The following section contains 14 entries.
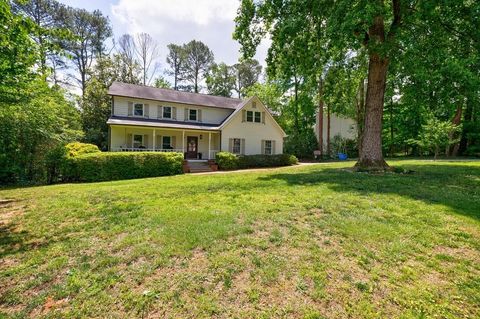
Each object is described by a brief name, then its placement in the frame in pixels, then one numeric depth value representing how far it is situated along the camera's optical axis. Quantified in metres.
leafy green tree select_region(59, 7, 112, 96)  30.33
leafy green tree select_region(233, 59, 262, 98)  42.59
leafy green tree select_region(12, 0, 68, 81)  25.67
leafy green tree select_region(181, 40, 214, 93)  40.69
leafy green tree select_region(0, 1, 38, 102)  4.78
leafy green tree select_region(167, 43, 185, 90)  40.16
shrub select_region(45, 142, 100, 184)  12.67
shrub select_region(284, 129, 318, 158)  26.41
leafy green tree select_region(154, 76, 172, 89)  36.22
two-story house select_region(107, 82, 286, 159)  19.34
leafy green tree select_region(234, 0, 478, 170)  8.65
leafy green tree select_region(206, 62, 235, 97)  40.47
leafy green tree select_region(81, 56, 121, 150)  23.97
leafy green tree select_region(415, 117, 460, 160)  16.77
